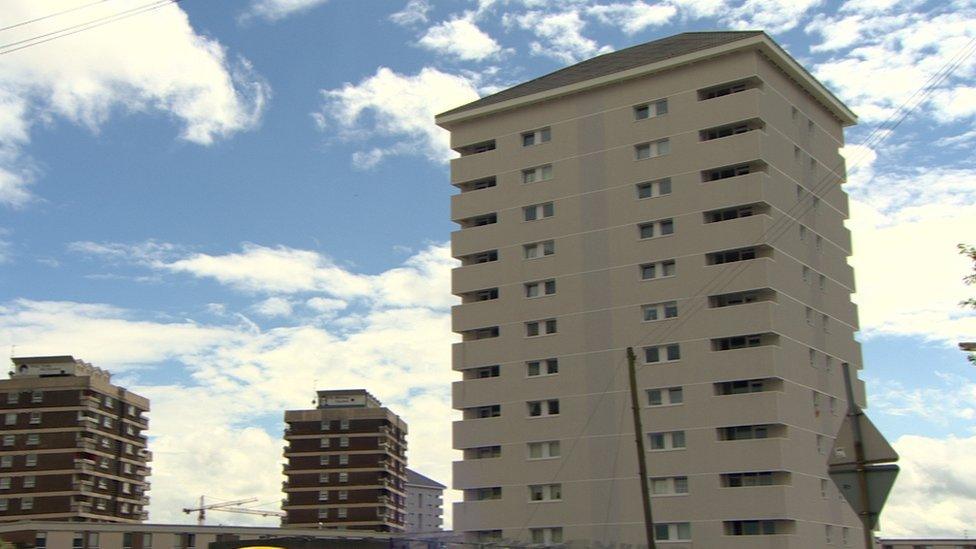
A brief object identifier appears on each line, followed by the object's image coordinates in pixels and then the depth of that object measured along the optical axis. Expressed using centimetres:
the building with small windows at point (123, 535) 8656
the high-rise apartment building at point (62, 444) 11775
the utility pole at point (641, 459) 3619
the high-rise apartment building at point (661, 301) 7000
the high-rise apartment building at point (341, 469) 14488
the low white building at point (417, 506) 19325
